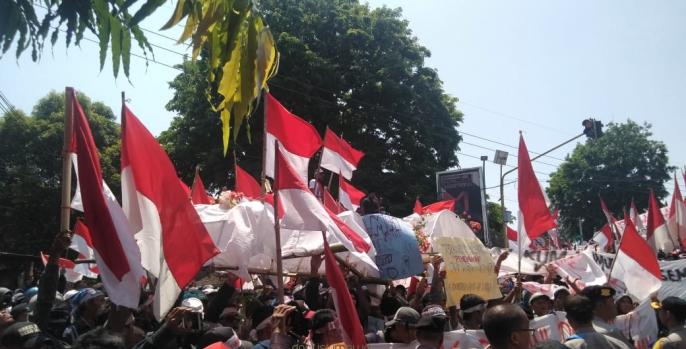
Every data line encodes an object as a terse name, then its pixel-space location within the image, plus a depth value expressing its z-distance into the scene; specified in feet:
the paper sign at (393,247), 25.25
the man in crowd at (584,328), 13.19
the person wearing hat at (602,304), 16.16
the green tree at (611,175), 150.41
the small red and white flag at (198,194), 29.14
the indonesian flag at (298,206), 18.97
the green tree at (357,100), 75.97
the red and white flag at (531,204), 26.61
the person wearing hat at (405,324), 15.51
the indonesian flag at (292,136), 23.98
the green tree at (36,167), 92.99
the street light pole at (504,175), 67.10
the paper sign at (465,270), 25.62
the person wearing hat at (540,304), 22.85
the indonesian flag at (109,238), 14.01
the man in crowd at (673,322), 16.60
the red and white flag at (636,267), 24.40
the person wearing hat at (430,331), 13.17
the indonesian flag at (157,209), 15.35
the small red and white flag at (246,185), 31.32
